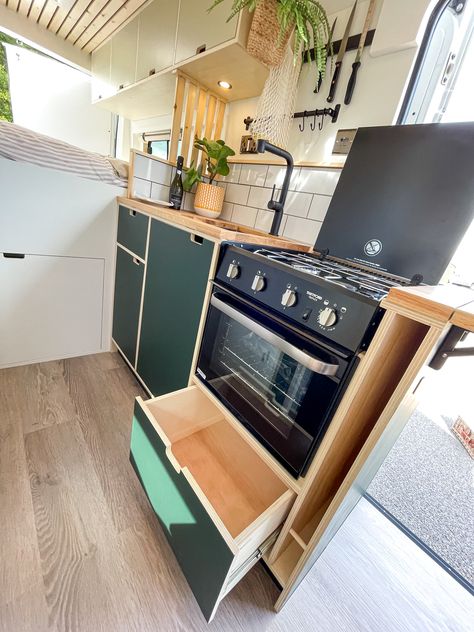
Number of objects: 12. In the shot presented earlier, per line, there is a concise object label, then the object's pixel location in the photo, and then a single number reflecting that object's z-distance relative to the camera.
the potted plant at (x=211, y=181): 1.40
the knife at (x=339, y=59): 1.03
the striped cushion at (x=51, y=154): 1.15
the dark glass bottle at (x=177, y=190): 1.55
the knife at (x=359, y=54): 0.98
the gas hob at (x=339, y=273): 0.61
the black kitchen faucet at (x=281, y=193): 1.07
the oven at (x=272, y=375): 0.58
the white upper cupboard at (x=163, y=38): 1.13
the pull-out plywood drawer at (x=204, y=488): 0.59
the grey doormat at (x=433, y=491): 1.06
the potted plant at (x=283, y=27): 0.97
